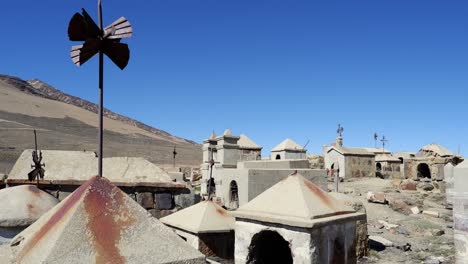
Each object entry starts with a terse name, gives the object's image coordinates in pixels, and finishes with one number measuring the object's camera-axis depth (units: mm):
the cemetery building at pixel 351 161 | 39625
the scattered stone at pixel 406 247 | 13901
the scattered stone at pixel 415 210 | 21473
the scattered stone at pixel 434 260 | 12034
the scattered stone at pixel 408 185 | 30195
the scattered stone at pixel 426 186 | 30219
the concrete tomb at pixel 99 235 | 2527
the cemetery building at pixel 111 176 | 7145
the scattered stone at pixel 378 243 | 13883
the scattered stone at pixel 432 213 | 20234
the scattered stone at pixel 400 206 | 21406
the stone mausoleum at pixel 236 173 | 14641
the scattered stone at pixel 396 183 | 31062
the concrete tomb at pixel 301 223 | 6508
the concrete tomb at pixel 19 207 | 4355
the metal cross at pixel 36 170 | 6551
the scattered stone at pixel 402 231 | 16752
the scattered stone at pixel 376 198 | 22344
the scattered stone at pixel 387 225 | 17484
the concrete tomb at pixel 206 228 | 7848
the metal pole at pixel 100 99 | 2989
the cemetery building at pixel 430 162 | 37969
